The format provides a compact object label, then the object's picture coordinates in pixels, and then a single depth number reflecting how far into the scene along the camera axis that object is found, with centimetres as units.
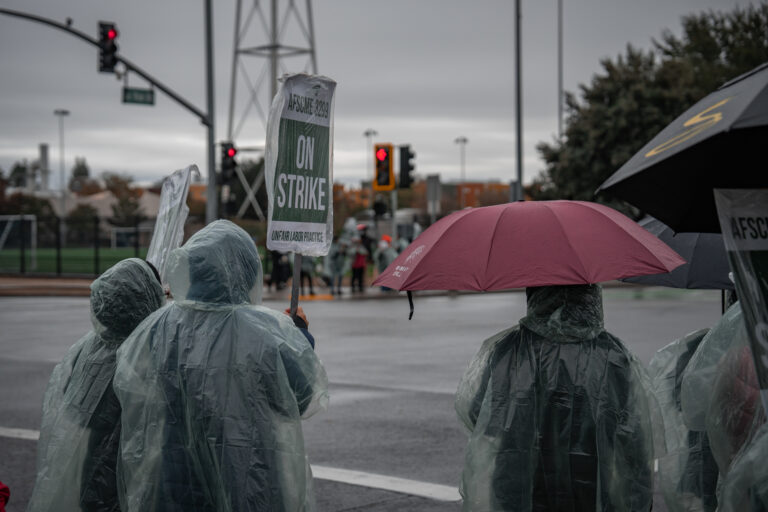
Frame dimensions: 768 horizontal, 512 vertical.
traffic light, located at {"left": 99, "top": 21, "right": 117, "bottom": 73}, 2184
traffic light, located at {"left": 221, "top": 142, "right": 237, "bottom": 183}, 2739
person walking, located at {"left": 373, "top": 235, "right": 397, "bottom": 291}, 2688
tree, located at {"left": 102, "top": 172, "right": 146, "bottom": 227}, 8569
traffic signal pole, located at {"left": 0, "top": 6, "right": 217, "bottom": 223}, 2217
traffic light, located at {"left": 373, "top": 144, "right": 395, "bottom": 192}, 2467
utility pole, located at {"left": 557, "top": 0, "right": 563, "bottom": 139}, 4512
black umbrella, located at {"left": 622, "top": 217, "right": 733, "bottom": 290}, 487
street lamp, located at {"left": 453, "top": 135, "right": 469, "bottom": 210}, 9834
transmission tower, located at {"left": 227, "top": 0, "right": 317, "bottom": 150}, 3612
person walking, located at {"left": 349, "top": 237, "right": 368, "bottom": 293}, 2755
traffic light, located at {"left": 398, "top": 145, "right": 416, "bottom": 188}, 2578
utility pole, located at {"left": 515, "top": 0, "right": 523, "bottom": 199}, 2500
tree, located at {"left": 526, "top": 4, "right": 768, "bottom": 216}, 3828
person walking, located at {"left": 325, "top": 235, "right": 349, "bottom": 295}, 2706
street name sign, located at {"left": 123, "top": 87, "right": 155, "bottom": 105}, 2262
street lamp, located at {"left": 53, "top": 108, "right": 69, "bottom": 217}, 8150
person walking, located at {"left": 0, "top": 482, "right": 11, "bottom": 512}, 401
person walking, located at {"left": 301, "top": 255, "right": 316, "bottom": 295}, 2572
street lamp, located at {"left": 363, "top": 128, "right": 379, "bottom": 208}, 8631
